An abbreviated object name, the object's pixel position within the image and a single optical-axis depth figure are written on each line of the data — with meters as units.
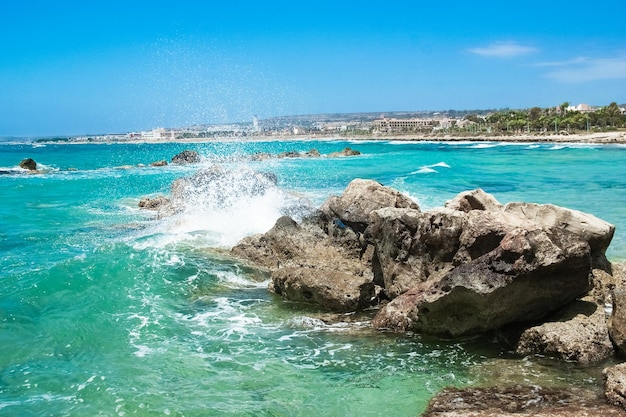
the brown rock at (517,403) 6.09
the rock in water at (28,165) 57.59
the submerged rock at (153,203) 25.14
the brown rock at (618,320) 7.33
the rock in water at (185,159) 67.10
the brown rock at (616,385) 6.19
